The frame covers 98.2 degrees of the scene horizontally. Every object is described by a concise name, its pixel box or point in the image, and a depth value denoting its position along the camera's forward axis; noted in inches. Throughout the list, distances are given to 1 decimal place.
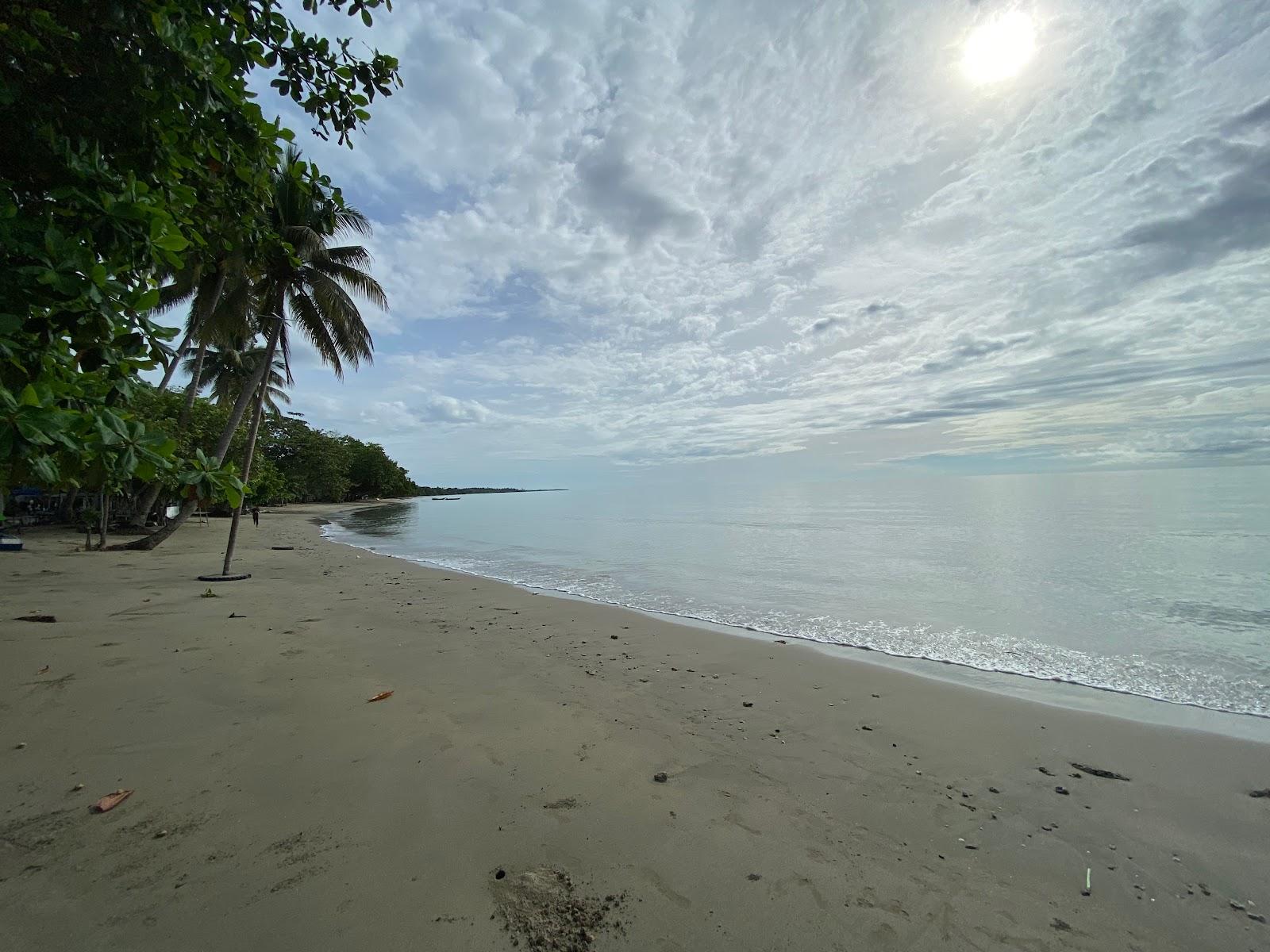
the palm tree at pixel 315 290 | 515.5
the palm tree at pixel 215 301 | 565.0
